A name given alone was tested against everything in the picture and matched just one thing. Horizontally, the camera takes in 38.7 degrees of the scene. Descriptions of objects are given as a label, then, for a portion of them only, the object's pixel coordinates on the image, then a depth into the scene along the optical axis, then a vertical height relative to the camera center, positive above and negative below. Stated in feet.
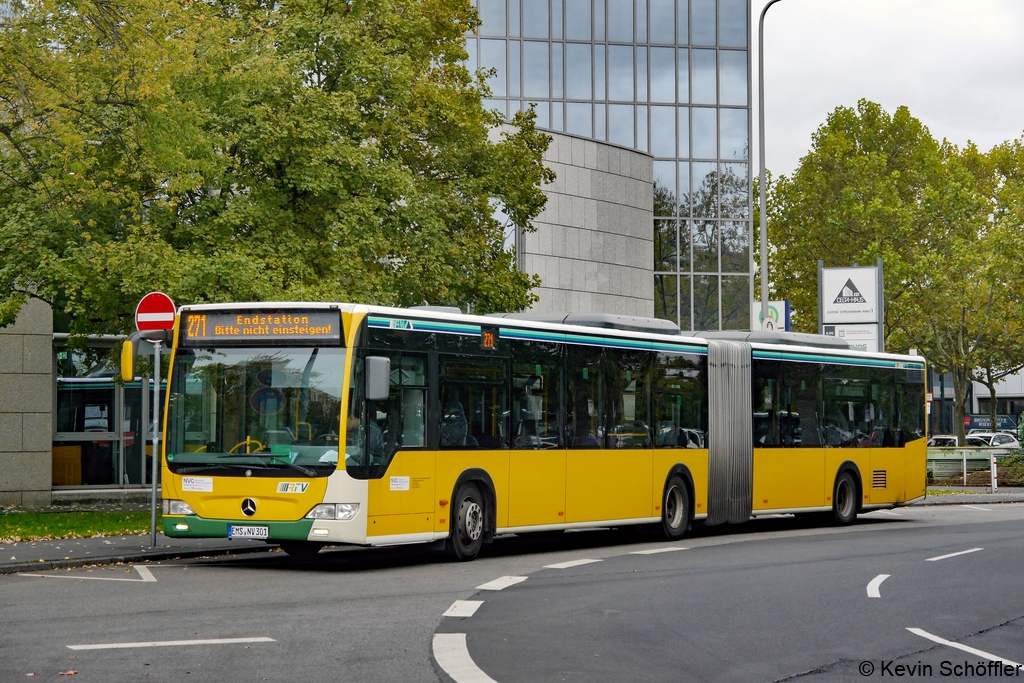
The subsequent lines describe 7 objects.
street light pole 108.14 +19.40
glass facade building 192.34 +43.95
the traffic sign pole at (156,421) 54.64 -0.05
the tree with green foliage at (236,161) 64.69 +12.81
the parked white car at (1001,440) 217.36 -3.09
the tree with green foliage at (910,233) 194.80 +26.58
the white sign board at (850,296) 130.41 +11.16
